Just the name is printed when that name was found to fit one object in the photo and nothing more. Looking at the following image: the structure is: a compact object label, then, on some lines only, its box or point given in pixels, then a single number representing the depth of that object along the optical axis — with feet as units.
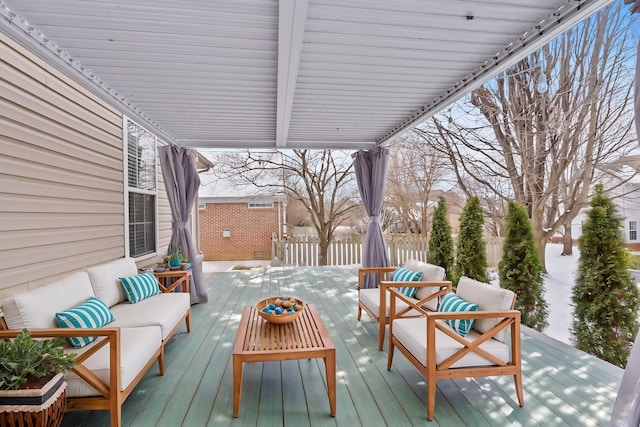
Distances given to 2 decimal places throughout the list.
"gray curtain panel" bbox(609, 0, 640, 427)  4.96
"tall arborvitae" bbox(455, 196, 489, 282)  14.51
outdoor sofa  6.22
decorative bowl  8.66
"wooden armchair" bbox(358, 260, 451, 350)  10.24
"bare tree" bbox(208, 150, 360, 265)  33.99
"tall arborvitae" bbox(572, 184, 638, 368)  9.31
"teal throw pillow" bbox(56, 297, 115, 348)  7.29
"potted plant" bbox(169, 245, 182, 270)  14.57
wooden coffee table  7.00
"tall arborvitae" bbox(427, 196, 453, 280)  17.15
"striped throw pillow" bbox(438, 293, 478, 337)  7.87
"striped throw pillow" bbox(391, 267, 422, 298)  11.13
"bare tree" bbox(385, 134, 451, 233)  25.32
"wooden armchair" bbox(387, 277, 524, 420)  6.95
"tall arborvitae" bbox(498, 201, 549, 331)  12.04
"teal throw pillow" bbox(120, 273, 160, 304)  10.67
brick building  41.50
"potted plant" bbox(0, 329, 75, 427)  5.10
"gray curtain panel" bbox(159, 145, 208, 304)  16.03
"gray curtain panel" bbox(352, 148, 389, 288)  17.65
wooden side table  12.34
